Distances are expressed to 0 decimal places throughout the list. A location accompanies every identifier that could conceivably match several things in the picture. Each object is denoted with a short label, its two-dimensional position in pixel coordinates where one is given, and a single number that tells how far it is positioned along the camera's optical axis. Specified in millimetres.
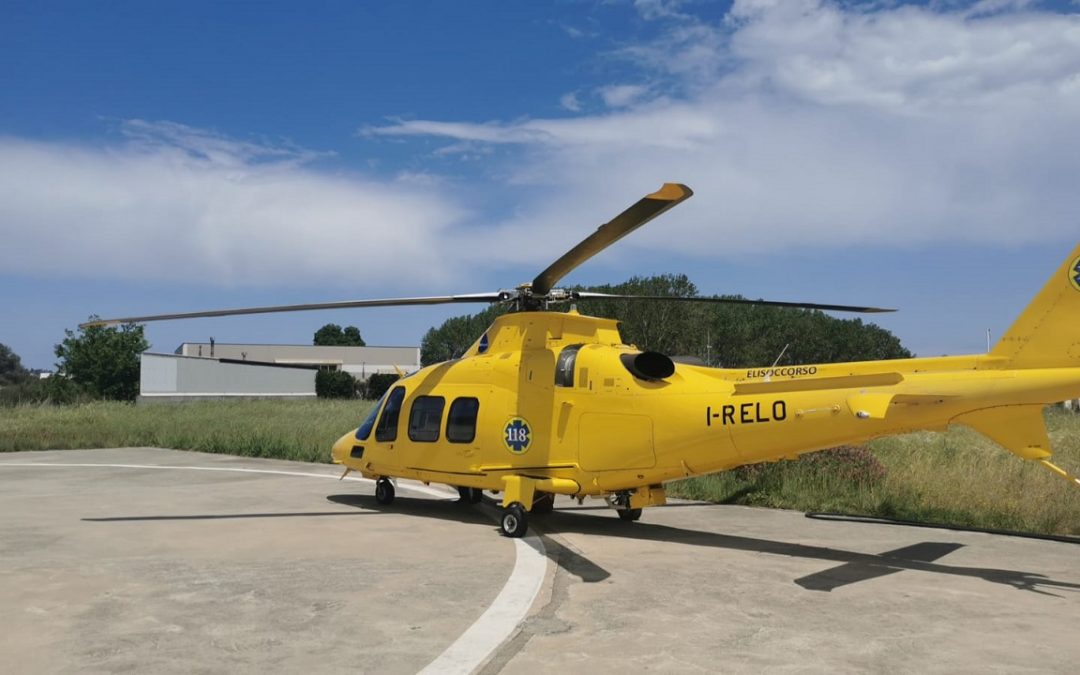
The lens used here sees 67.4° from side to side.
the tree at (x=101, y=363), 65375
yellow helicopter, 7910
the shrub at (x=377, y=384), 63784
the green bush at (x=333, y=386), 69250
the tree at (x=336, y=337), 144750
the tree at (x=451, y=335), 89250
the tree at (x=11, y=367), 135750
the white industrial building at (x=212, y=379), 59656
